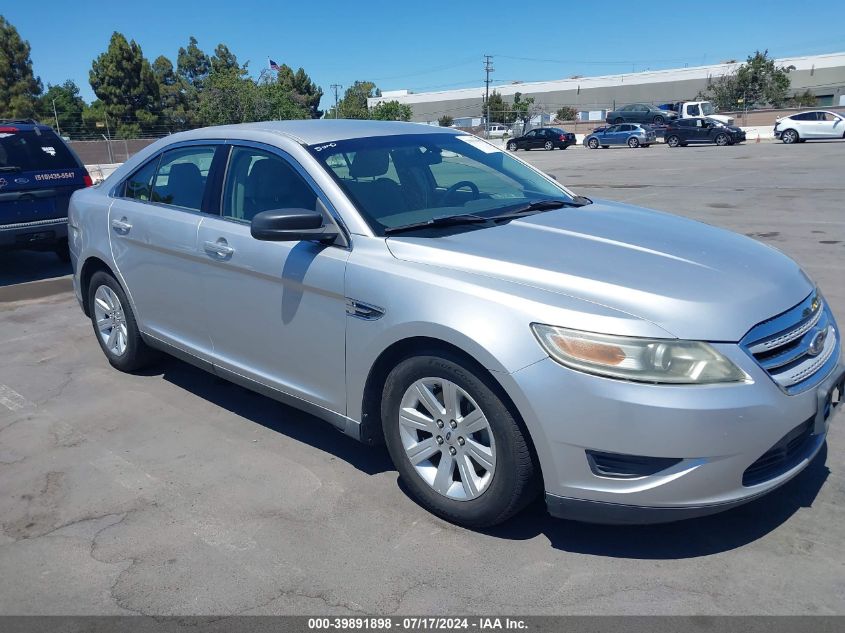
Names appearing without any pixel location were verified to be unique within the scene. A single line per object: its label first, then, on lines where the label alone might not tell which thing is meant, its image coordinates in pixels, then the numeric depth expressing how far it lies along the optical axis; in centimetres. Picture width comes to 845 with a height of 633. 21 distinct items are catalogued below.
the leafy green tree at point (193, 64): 10669
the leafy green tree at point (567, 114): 8706
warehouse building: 8481
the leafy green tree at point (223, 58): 10350
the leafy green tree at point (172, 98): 7762
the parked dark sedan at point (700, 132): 3869
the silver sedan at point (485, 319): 277
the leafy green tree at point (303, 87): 9506
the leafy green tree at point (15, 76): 6419
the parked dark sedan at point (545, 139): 4666
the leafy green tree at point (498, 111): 9750
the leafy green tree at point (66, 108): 6850
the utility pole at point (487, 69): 8950
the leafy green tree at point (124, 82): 6944
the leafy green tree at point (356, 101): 8516
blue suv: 862
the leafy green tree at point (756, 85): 7019
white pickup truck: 5000
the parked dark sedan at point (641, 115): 5003
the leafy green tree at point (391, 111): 8099
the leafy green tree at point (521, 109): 9412
